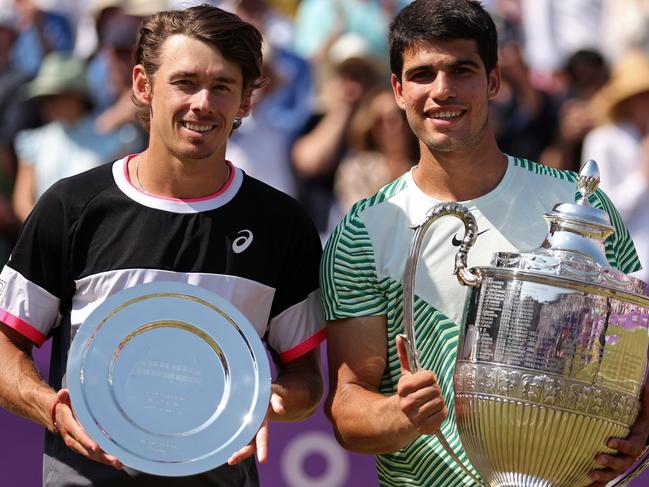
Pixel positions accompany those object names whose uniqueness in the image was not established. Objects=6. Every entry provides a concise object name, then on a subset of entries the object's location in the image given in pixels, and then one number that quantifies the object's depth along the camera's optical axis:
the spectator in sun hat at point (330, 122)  13.64
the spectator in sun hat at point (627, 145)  13.54
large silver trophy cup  6.73
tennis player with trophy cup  6.75
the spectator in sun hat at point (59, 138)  13.67
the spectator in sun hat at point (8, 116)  13.47
